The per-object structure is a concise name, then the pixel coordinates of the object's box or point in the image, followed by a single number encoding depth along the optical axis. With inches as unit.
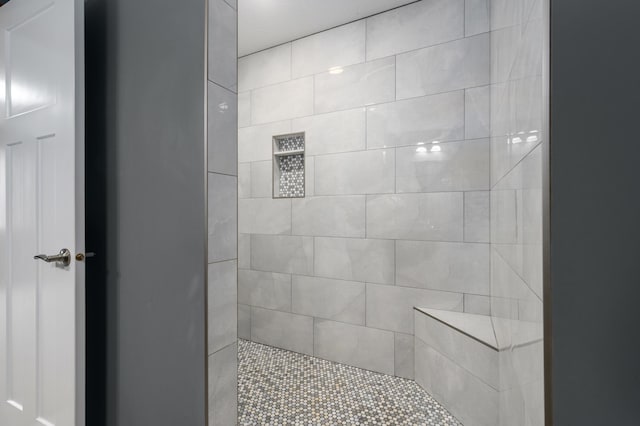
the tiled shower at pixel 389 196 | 70.9
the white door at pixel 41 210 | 50.0
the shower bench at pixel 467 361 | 54.8
